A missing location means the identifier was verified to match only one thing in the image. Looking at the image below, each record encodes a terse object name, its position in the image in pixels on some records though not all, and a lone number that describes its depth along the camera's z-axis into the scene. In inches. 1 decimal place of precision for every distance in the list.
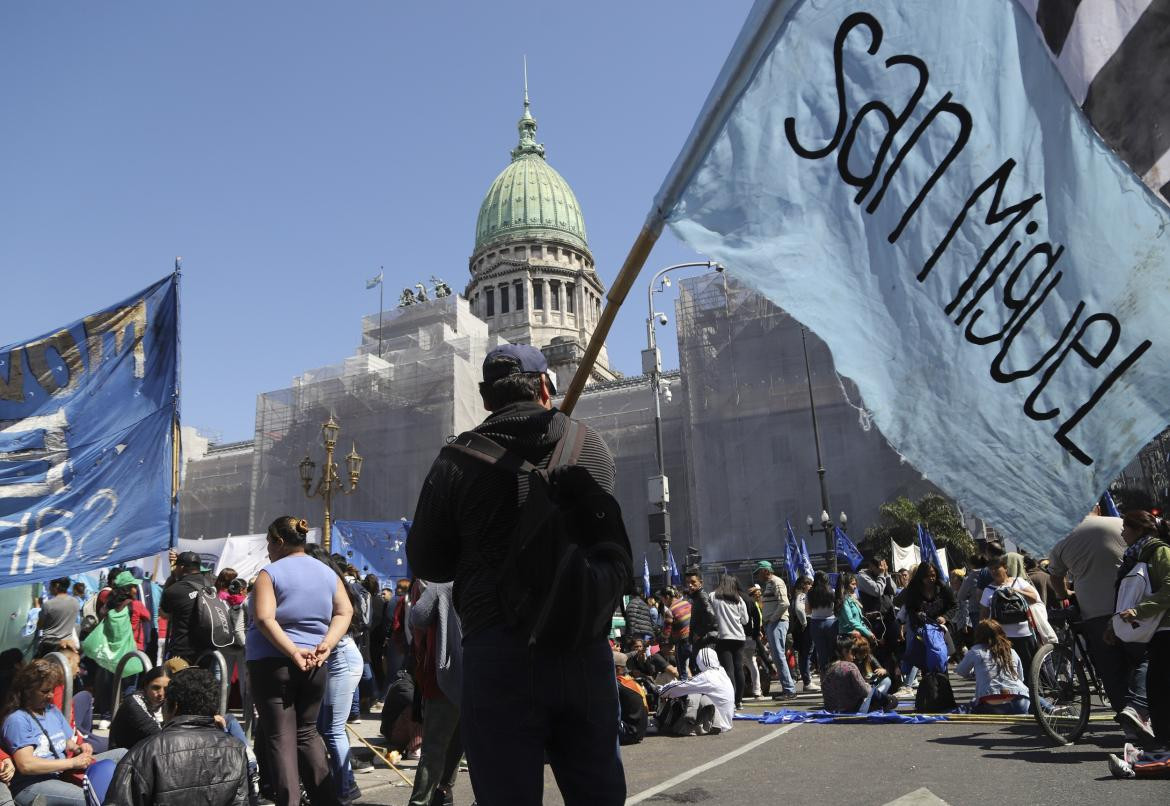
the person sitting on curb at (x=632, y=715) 327.6
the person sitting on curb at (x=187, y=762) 145.7
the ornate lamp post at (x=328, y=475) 905.9
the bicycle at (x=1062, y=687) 269.0
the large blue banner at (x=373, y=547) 765.9
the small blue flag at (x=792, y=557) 904.9
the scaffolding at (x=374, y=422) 1659.7
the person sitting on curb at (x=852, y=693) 368.8
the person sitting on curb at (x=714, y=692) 347.6
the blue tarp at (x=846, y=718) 342.0
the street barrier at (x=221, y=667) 257.6
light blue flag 101.7
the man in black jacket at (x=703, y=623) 427.8
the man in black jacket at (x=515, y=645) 96.9
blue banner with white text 252.8
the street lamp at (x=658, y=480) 1053.2
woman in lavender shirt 181.8
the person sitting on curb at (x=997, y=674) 342.3
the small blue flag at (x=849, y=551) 902.4
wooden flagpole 112.0
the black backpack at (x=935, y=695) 361.7
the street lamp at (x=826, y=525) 971.9
